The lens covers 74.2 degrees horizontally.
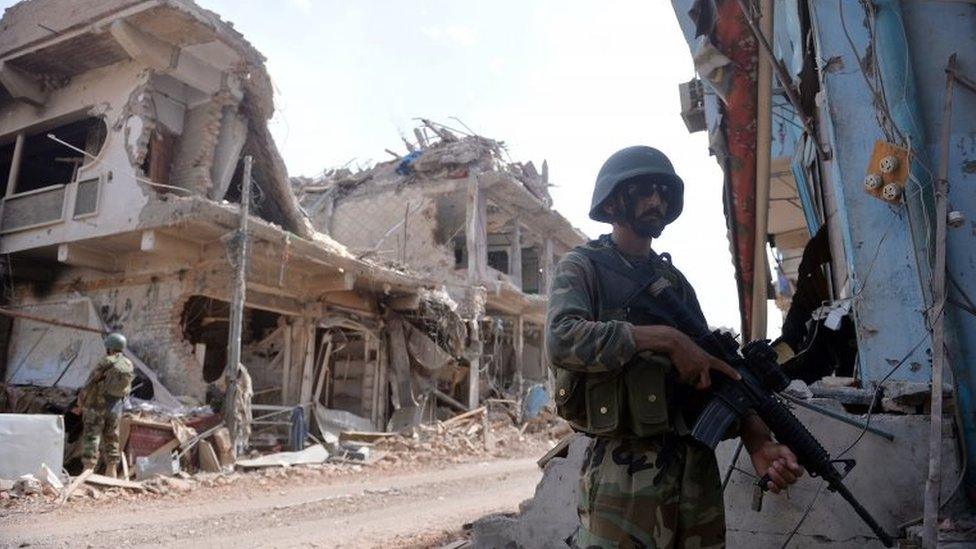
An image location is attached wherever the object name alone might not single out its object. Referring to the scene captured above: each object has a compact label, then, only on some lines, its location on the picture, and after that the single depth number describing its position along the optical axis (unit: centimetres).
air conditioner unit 827
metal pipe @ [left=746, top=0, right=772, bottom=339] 493
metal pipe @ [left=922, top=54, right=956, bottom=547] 226
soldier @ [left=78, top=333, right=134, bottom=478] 797
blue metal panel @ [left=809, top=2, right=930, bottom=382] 303
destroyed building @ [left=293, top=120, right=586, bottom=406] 1645
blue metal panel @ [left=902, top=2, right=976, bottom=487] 290
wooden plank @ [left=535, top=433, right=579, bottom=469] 348
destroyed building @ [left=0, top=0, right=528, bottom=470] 1045
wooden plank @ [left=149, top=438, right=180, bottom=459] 856
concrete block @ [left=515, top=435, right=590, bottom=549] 340
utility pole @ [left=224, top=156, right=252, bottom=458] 944
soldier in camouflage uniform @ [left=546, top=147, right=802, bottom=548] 183
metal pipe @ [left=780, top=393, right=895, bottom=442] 278
